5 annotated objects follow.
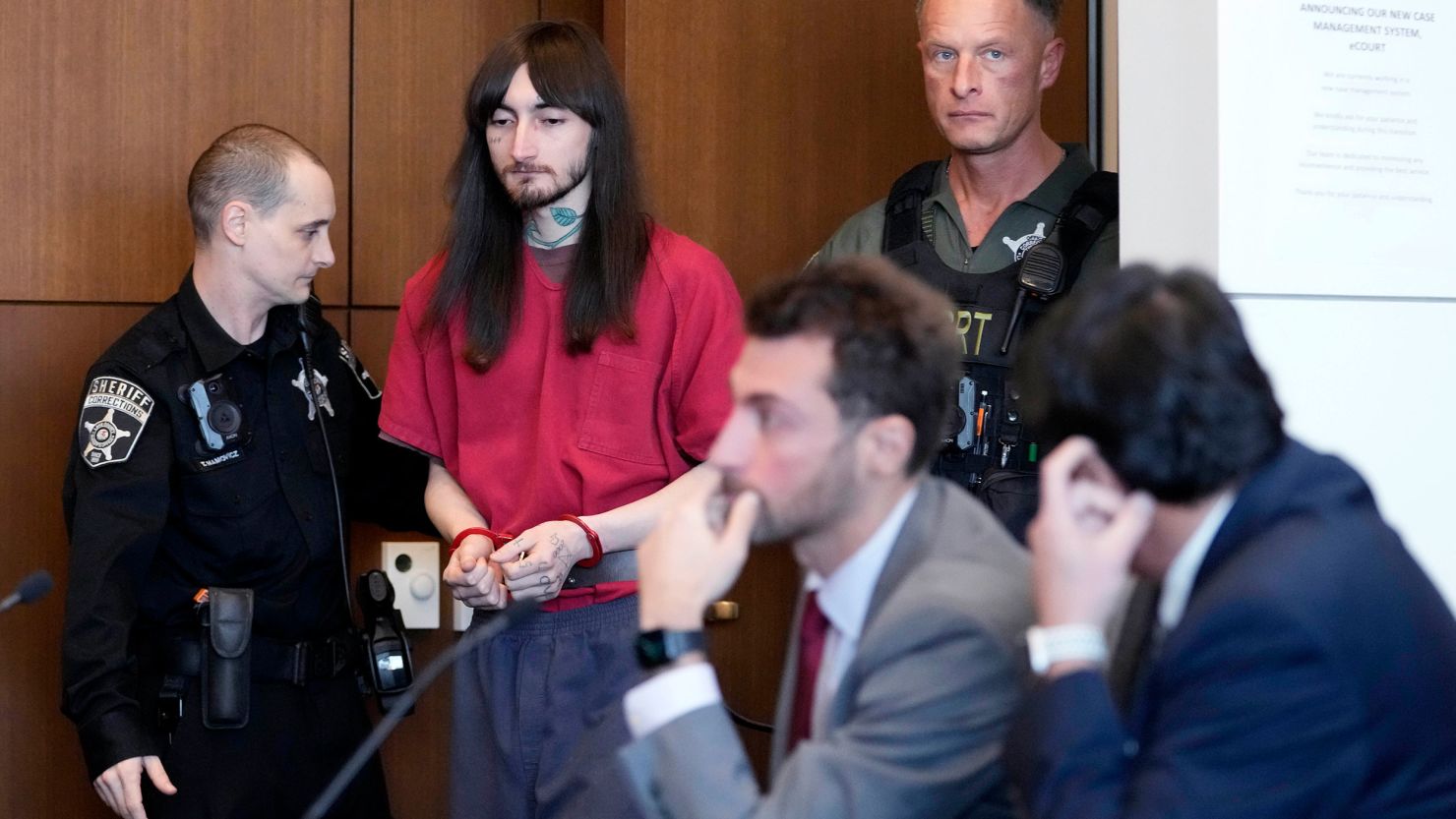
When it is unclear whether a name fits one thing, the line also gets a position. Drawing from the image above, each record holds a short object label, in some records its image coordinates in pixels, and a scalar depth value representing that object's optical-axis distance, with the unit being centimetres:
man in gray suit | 560
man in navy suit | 497
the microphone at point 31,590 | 579
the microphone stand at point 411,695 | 556
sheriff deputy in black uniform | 642
